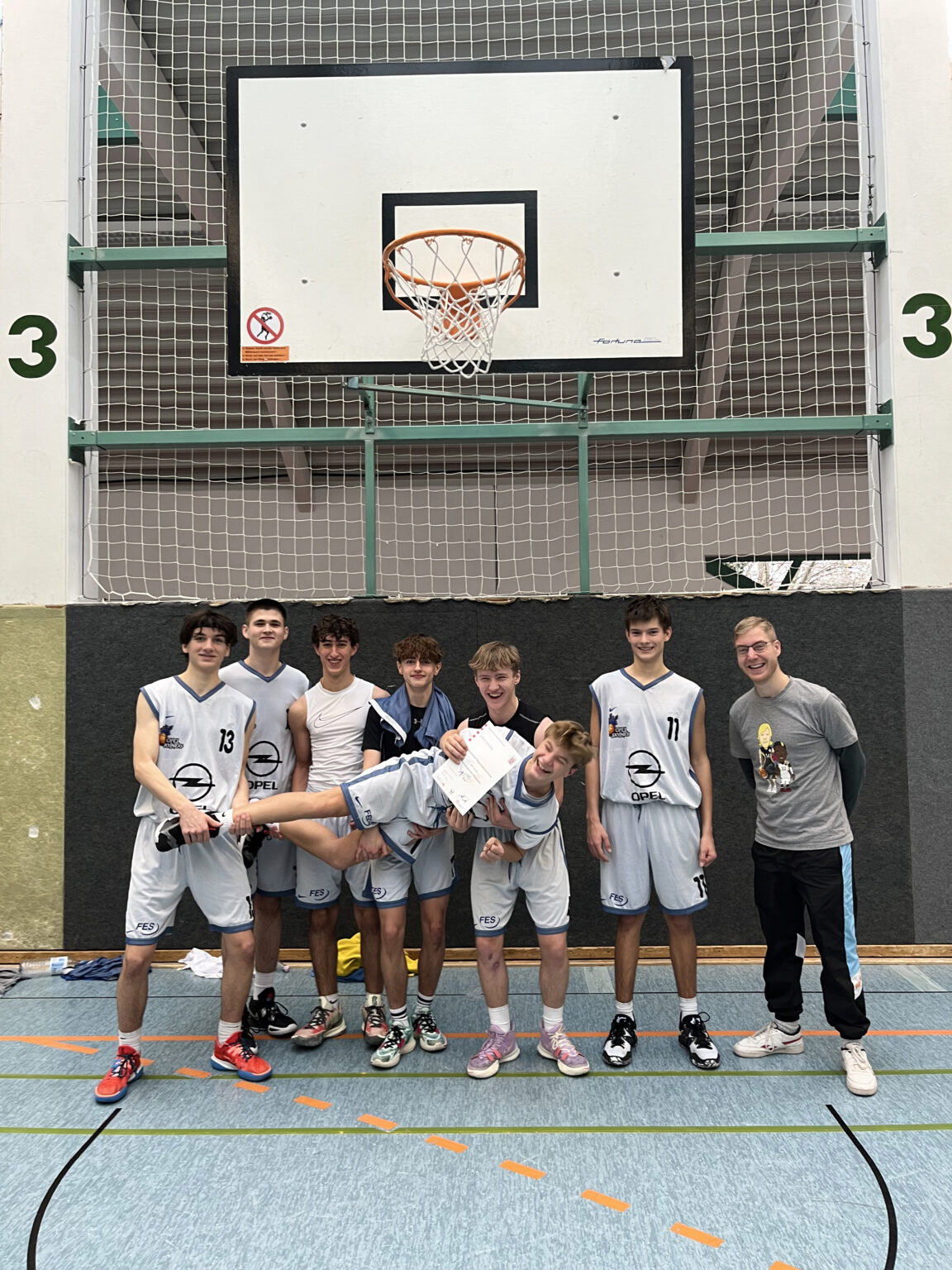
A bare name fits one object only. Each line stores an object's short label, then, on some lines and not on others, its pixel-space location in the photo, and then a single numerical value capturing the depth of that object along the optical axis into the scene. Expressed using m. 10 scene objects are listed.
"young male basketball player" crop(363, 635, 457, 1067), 3.60
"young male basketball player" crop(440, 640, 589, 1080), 3.46
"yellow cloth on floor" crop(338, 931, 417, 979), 4.62
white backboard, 4.70
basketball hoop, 4.63
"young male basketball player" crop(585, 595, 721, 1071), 3.67
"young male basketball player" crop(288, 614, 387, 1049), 3.82
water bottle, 4.77
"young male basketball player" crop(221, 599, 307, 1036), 3.96
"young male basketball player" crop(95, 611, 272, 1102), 3.45
